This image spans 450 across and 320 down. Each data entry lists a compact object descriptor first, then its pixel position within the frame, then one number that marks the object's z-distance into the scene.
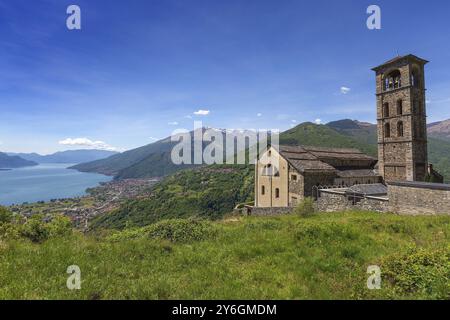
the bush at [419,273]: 5.13
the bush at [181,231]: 10.54
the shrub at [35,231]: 10.01
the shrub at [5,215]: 12.02
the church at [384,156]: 29.28
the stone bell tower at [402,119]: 29.58
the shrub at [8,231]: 9.38
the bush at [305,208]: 21.47
